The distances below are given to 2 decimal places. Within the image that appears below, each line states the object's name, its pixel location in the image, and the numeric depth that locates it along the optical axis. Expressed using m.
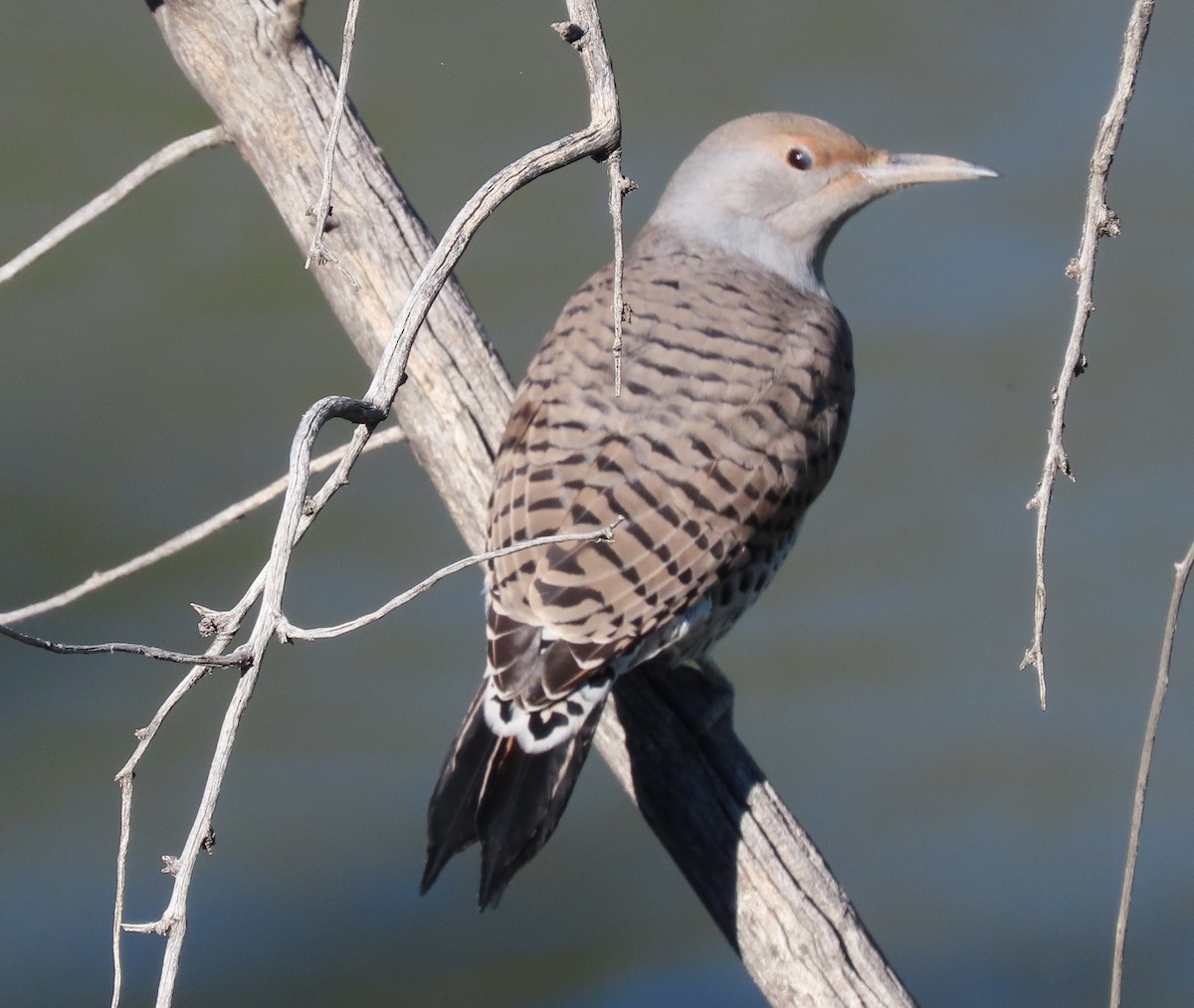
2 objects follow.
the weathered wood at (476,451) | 5.73
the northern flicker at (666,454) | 5.74
